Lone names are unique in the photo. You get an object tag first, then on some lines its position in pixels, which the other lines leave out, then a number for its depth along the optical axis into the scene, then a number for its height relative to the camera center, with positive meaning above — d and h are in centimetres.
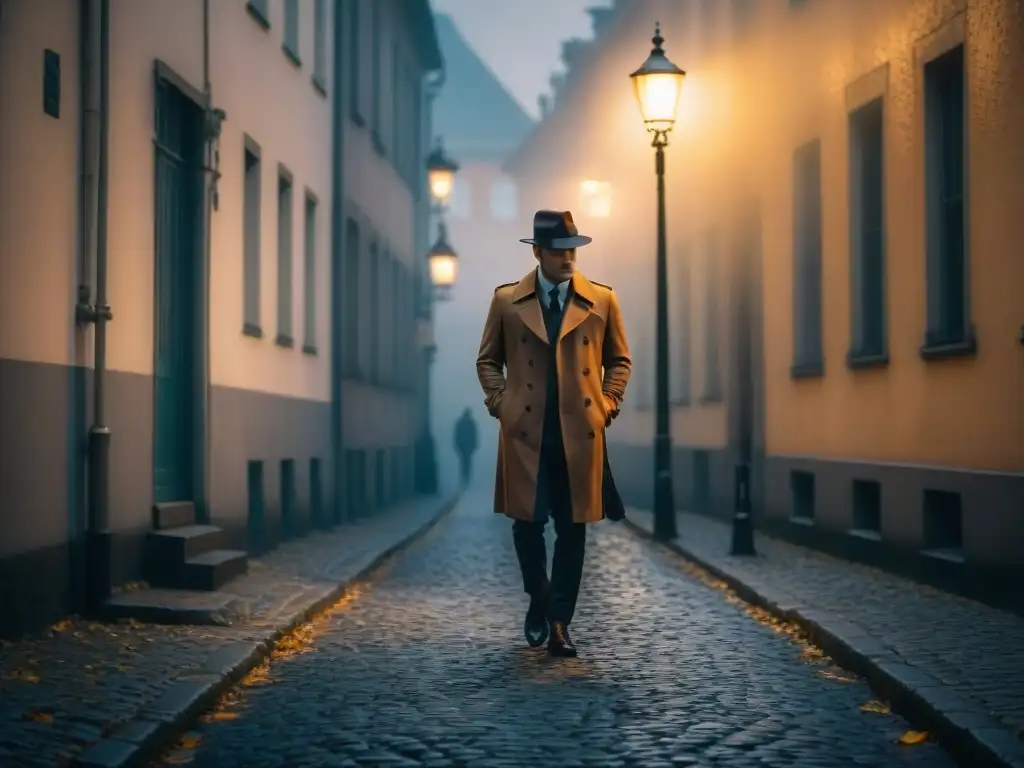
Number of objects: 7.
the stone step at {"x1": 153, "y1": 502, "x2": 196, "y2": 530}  1316 -36
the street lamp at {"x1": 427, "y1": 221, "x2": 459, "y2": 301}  3350 +351
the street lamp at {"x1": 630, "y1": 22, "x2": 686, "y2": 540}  1977 +273
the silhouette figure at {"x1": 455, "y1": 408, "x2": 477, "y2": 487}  4681 +56
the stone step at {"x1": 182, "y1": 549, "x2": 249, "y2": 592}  1259 -71
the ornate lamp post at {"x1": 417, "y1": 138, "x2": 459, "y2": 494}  3300 +357
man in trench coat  979 +27
